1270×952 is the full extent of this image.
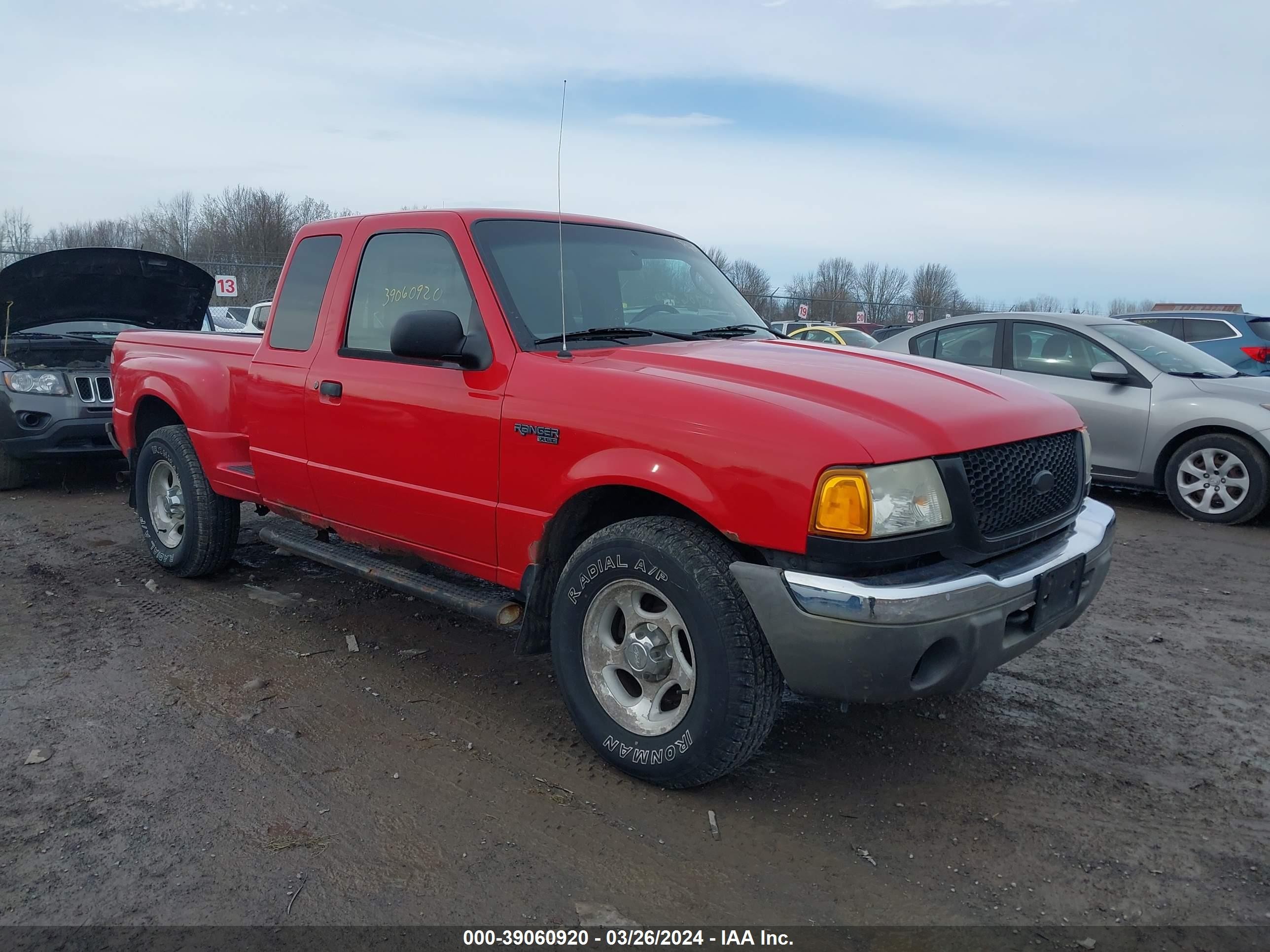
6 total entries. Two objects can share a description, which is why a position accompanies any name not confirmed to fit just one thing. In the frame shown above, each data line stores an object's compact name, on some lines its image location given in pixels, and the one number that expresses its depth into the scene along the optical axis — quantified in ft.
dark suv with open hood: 25.11
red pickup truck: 9.14
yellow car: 59.26
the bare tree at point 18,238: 123.65
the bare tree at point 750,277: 126.46
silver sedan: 23.80
